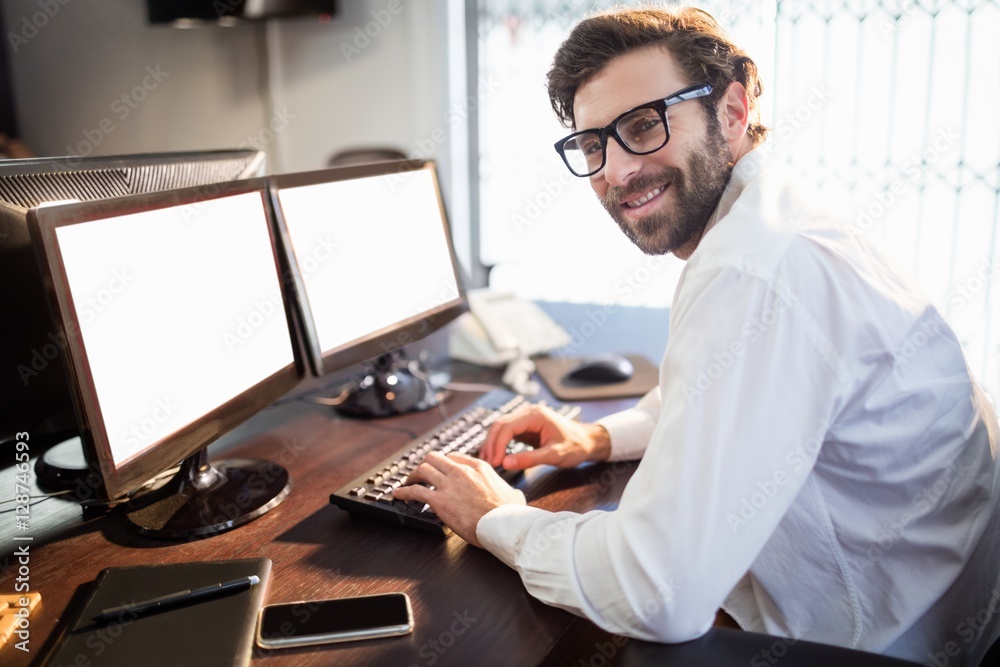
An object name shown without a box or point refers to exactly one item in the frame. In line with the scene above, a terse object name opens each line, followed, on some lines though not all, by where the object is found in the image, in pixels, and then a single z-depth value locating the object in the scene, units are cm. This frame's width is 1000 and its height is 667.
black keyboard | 108
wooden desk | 83
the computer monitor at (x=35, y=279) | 111
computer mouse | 169
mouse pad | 162
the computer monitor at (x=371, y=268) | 134
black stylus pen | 87
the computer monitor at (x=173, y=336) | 88
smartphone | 84
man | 83
